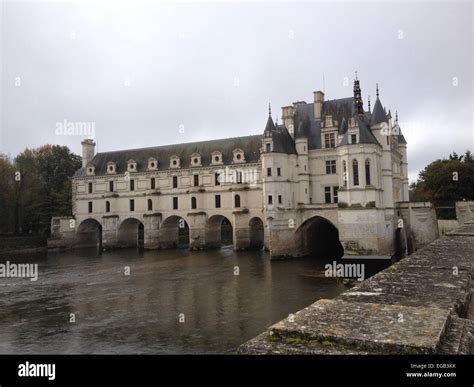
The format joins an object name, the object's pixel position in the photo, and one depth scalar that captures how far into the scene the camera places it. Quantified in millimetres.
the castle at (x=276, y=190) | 32875
